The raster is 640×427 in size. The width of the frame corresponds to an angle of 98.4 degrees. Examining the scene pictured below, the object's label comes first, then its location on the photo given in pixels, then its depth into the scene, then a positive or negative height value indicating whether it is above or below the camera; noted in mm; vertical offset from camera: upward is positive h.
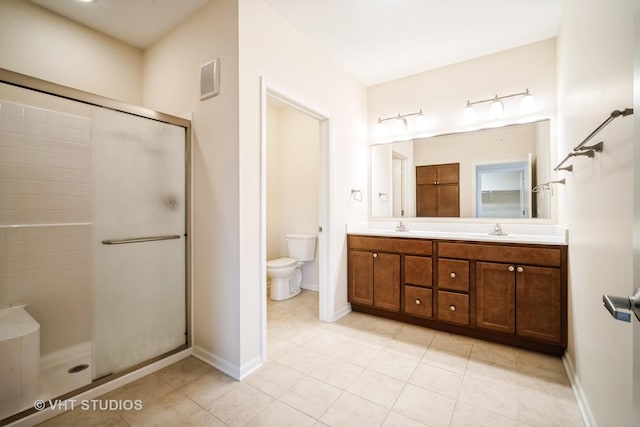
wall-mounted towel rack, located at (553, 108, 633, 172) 888 +305
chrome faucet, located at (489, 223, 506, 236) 2457 -163
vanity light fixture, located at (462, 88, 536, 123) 2447 +984
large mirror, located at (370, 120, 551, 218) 2492 +396
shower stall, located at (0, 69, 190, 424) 1622 -155
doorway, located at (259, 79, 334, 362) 2682 -33
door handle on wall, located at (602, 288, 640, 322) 491 -176
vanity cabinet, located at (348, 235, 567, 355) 2002 -618
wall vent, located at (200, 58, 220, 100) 1938 +964
